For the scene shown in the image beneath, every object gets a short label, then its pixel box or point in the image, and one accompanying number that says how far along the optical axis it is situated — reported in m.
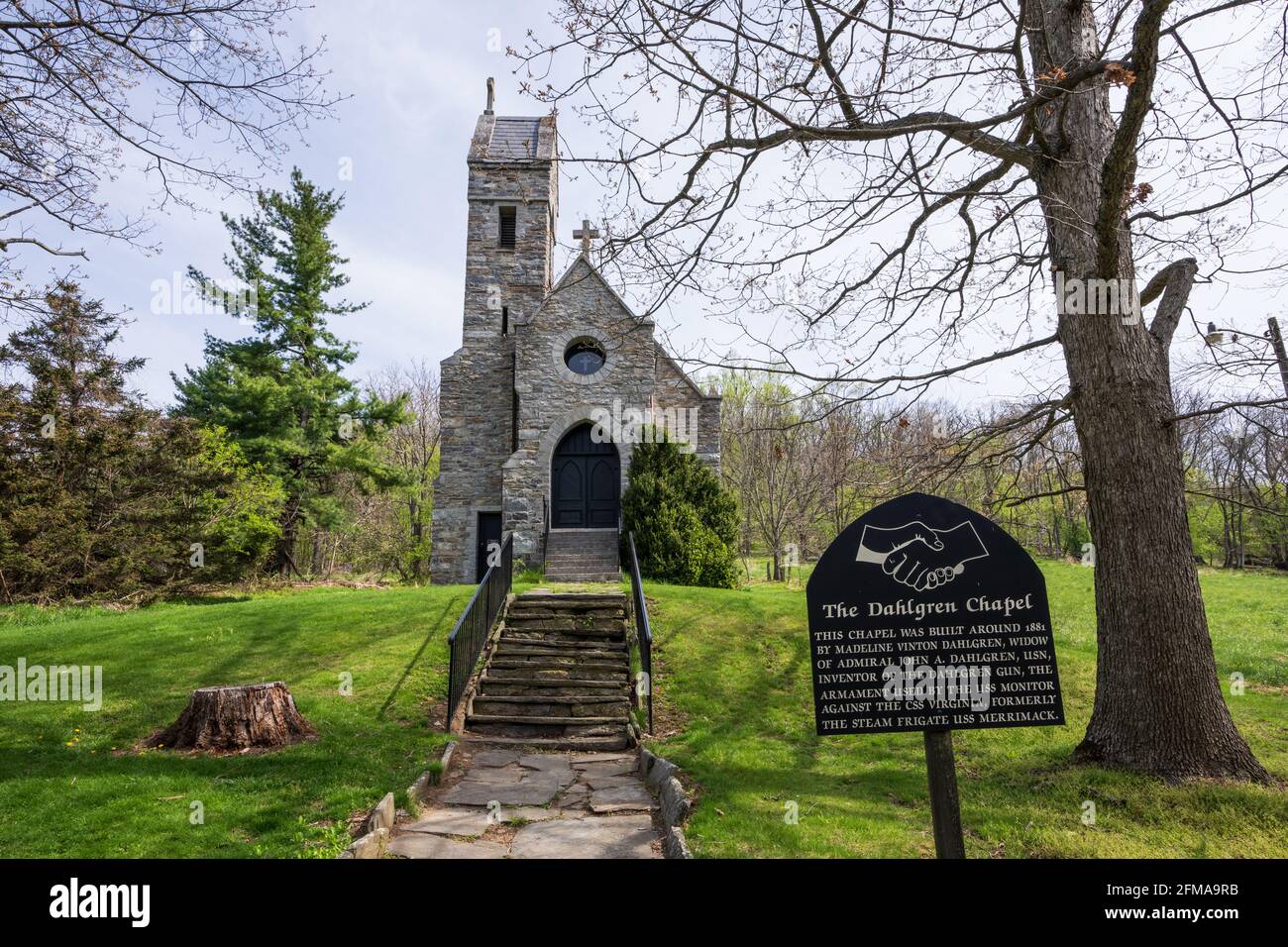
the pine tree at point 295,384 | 21.66
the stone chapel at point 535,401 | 16.31
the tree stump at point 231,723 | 6.41
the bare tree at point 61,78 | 5.12
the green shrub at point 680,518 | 14.77
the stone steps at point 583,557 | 14.24
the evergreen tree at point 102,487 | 15.84
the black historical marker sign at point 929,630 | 3.25
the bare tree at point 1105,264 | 4.93
